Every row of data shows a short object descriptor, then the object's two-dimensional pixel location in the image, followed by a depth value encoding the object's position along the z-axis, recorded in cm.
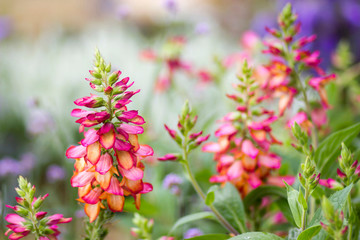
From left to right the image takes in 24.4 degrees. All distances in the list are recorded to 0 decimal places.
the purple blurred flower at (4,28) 311
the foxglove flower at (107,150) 83
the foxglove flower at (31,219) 85
